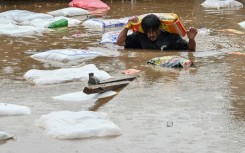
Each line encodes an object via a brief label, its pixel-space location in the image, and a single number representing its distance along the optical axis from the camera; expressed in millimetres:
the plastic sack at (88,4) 22069
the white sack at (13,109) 7989
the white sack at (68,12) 20030
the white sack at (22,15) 17976
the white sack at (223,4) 22858
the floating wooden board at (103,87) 8807
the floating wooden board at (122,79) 9680
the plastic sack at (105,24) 16663
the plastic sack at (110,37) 14128
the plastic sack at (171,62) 11195
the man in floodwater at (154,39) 12494
